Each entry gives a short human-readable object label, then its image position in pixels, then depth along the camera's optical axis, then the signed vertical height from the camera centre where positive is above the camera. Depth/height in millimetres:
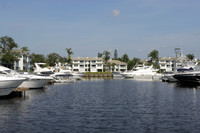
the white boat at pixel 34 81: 50166 -1824
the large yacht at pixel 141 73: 121375 -624
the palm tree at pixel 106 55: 173875 +11471
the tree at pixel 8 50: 107250 +9528
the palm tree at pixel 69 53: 148375 +11054
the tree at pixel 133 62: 179325 +6876
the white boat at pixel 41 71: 77625 +334
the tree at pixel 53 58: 169400 +9475
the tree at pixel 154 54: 170750 +11812
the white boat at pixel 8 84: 33344 -1536
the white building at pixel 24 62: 127625 +5195
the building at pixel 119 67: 179625 +3426
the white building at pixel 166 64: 184125 +5602
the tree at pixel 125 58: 198025 +10713
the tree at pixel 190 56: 174500 +10333
